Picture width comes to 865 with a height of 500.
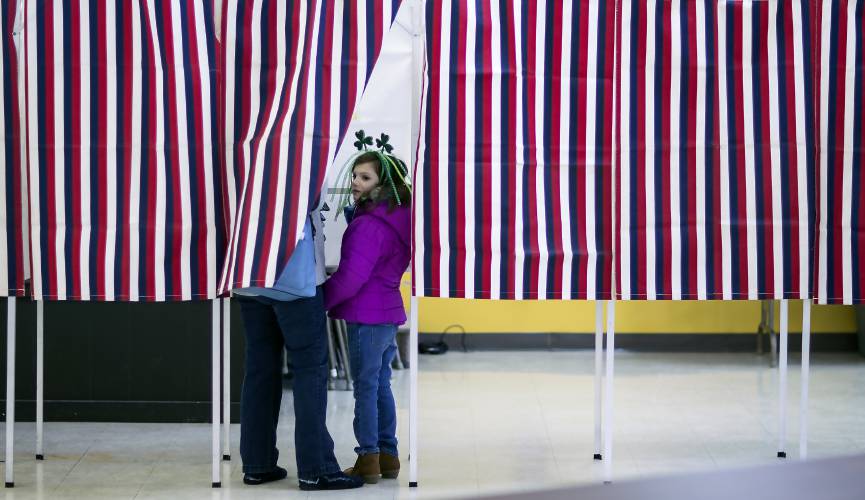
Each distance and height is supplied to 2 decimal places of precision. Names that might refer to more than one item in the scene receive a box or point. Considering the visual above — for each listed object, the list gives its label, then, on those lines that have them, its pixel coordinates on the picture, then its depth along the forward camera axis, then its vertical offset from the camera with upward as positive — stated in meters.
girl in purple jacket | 8.68 -0.15
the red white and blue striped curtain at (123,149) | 8.64 +0.34
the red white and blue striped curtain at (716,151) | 8.91 +0.36
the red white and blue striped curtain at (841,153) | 8.91 +0.36
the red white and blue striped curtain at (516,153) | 8.67 +0.34
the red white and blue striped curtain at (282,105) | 8.37 +0.49
